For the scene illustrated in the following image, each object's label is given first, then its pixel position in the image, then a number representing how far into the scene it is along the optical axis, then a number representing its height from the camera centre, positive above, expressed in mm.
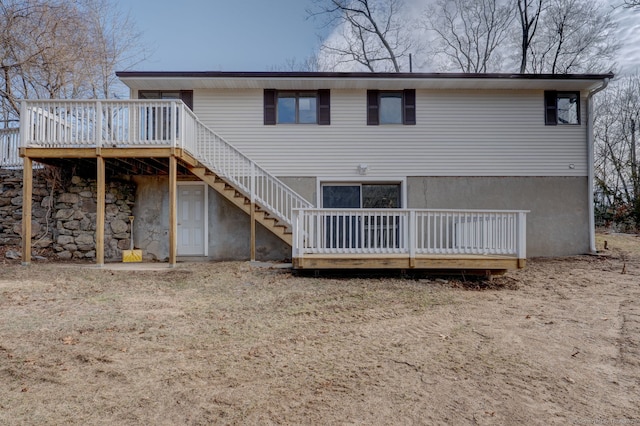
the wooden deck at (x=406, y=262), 6617 -862
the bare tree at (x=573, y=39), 15305 +8435
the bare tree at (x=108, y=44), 13875 +7631
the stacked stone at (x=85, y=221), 9297 -59
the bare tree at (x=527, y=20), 16889 +9754
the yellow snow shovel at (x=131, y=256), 9109 -990
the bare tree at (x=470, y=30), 18234 +10274
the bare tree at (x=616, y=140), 16531 +4060
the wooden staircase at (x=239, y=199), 8391 +480
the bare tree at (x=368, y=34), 18562 +10125
